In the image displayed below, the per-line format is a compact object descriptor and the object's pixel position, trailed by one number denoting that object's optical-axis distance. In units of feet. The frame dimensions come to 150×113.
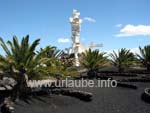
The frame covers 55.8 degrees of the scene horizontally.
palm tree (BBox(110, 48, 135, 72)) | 63.46
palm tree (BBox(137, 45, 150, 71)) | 61.33
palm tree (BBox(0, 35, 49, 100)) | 28.99
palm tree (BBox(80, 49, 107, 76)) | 51.64
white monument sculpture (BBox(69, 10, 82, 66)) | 112.89
